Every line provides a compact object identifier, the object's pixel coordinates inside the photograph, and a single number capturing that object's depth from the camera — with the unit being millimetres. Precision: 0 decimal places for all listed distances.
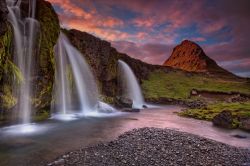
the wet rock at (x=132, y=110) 37041
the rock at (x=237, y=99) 63309
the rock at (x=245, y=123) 25017
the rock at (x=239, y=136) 20281
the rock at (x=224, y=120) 25416
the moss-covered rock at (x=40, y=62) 19628
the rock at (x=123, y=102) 40548
